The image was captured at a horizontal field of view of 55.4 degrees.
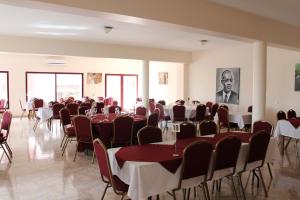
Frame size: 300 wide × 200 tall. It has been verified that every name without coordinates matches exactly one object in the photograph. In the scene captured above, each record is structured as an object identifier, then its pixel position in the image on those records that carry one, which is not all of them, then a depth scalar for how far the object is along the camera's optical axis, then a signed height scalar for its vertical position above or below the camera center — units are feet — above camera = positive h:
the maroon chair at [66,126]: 20.06 -2.85
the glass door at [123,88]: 49.26 +0.15
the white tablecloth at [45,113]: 29.30 -2.58
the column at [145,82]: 34.73 +0.88
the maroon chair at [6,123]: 17.95 -2.25
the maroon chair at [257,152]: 12.07 -2.66
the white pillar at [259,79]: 20.31 +0.83
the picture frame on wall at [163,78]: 44.19 +1.78
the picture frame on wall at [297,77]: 26.66 +1.29
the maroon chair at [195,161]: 9.87 -2.53
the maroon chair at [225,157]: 10.82 -2.60
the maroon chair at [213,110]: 29.60 -2.09
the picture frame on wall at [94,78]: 46.78 +1.75
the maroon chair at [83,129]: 17.58 -2.55
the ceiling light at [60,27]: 21.72 +4.80
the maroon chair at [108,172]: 9.87 -2.96
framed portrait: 32.46 +0.59
